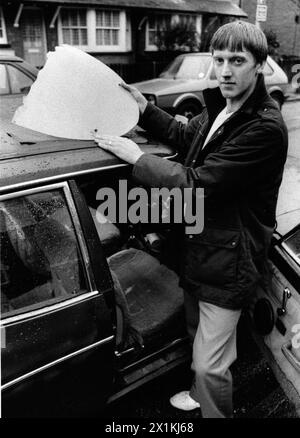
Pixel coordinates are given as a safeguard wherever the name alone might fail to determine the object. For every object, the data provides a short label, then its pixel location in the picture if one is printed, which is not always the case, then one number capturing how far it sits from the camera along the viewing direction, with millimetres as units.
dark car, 1658
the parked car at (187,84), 9141
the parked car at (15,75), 5861
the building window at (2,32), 12296
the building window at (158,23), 15422
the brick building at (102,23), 12555
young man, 1755
